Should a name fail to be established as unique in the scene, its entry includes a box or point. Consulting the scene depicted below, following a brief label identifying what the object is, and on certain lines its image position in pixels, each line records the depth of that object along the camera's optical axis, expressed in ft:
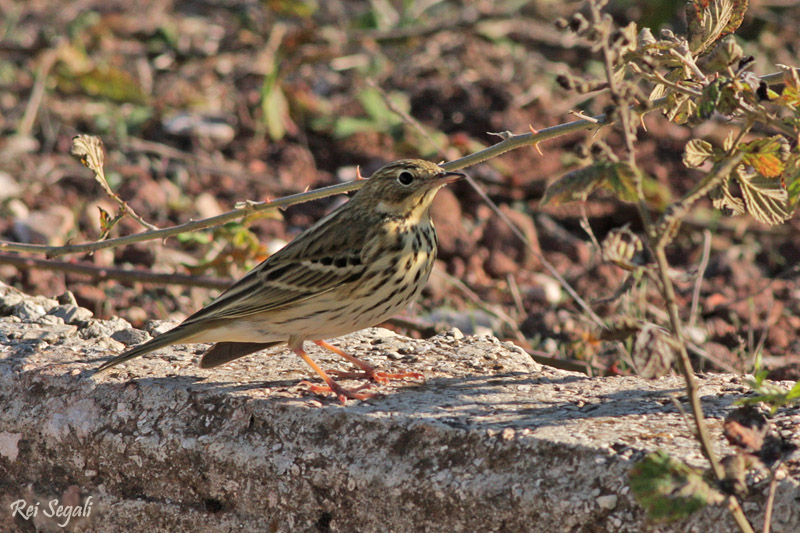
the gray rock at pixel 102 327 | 28.09
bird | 26.03
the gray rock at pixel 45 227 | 41.04
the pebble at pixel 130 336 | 27.86
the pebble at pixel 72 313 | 28.93
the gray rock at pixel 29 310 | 28.99
